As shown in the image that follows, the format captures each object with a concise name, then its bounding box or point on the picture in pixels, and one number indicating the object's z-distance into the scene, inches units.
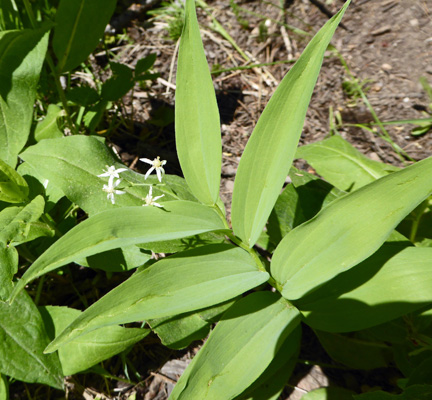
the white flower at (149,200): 12.7
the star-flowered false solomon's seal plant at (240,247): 11.4
